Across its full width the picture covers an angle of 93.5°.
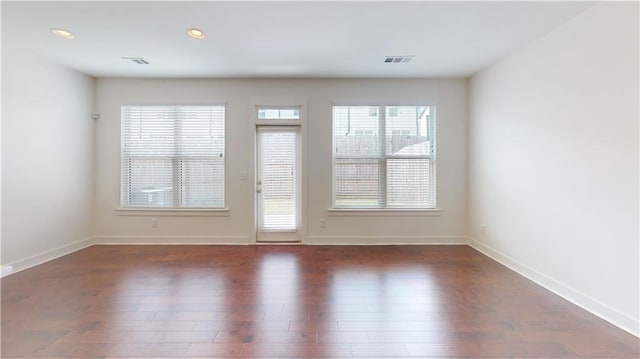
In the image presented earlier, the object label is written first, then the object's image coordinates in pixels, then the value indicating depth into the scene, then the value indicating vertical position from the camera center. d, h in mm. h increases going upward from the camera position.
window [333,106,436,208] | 4965 +396
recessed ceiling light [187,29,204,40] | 3178 +1578
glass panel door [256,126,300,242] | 5004 -64
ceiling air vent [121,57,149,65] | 3949 +1609
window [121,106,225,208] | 4961 +389
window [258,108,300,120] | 4938 +1088
